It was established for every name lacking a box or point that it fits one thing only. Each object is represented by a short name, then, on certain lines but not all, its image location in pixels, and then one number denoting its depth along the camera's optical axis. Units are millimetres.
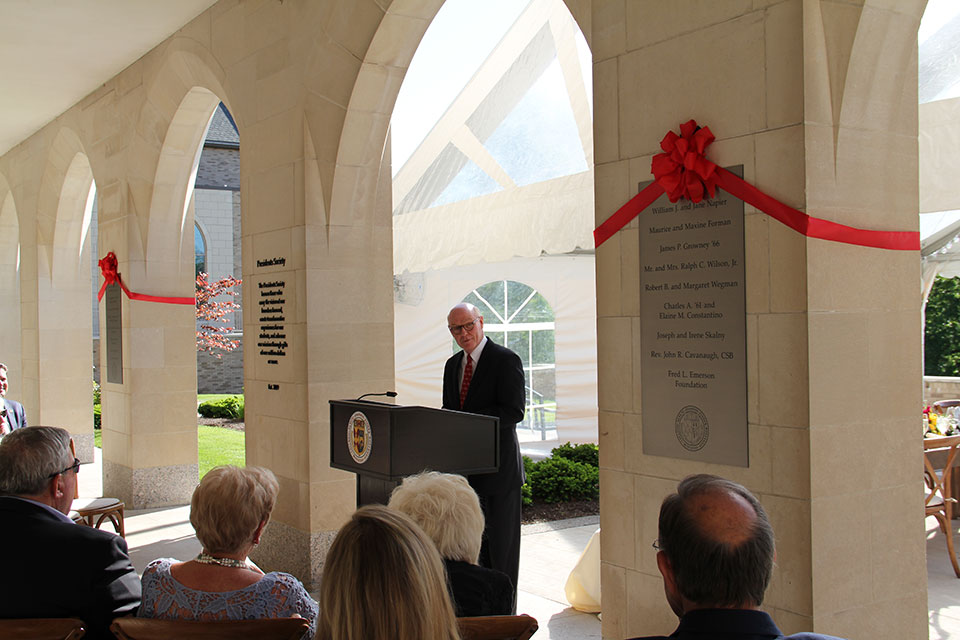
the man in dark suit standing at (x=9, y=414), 5693
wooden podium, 3455
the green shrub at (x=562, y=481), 7094
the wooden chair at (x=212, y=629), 1936
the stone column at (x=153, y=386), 7676
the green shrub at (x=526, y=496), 6832
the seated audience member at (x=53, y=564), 2270
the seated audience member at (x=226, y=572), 2105
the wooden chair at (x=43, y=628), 2029
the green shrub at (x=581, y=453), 7737
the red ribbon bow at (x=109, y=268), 7883
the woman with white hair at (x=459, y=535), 2166
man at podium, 4020
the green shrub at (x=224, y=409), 14805
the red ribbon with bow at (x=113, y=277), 7703
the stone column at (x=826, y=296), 2594
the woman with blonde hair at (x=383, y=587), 1447
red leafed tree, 18172
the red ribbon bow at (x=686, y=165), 2820
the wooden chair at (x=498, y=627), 1878
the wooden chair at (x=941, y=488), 5059
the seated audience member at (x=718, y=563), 1504
